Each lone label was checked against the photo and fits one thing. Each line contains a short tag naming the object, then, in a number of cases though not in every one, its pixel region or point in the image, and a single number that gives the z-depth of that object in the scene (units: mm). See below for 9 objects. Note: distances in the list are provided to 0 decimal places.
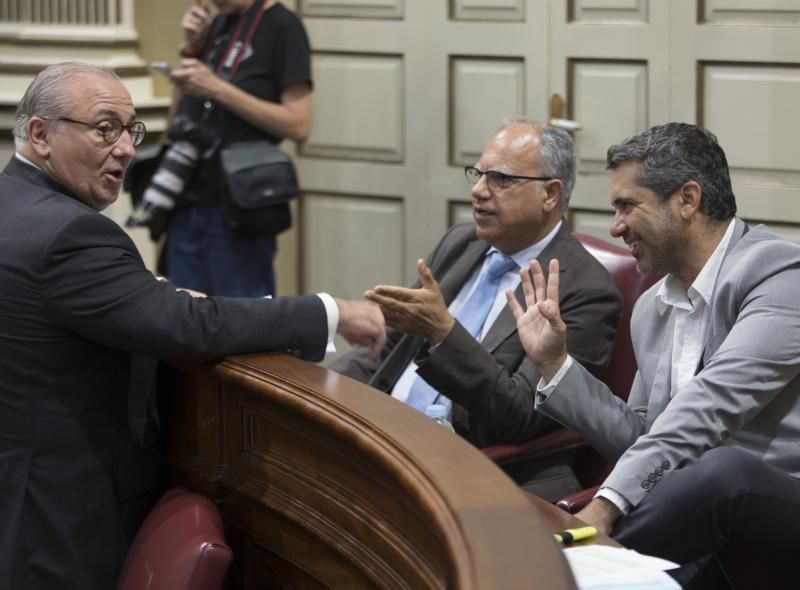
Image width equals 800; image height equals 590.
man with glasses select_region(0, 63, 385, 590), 4508
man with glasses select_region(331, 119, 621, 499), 5336
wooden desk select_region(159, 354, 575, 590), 3019
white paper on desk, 3380
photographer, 7921
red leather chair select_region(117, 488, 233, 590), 4291
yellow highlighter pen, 3760
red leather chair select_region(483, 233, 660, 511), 5419
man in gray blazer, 4274
